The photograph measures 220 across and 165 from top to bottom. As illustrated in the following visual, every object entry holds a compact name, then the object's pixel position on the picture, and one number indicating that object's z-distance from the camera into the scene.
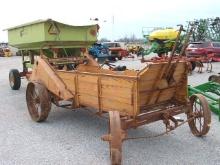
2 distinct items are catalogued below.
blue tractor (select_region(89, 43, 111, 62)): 15.85
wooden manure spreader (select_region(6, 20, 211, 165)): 3.02
